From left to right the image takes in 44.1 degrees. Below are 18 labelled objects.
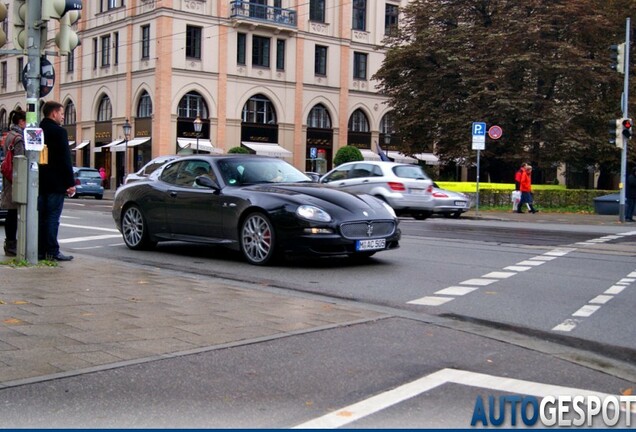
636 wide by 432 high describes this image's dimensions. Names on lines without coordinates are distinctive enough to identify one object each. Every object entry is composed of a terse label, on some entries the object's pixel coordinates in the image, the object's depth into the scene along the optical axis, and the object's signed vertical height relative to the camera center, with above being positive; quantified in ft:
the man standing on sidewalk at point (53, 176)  33.45 -0.31
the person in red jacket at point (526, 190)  92.13 -1.23
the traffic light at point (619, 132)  80.84 +5.09
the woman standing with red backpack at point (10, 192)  35.63 -1.15
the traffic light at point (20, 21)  32.58 +6.10
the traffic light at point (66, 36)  31.99 +5.41
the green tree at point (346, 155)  166.51 +4.34
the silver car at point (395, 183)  77.61 -0.71
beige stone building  167.84 +21.53
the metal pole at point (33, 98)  31.65 +2.84
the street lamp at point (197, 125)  143.35 +8.57
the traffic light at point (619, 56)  76.07 +12.16
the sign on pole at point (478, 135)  88.38 +4.89
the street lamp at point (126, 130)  153.79 +7.78
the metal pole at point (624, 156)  78.00 +2.70
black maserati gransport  33.53 -1.75
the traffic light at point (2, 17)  27.78 +5.35
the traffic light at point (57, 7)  30.91 +6.41
